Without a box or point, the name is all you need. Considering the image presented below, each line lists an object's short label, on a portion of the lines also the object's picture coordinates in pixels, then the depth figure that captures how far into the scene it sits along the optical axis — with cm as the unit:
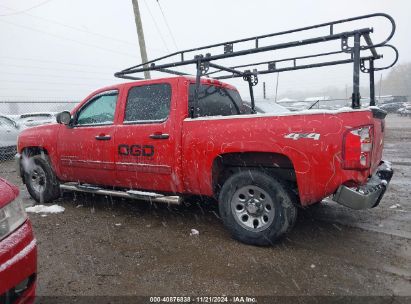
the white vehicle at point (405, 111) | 3512
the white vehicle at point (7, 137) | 1062
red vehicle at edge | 200
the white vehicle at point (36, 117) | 1252
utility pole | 1238
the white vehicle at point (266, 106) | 972
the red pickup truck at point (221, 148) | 329
